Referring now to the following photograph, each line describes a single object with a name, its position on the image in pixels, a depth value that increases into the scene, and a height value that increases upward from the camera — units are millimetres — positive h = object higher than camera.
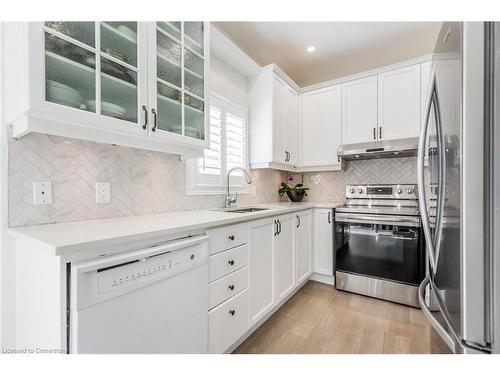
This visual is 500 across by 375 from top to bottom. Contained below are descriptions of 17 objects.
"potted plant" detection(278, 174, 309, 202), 3045 -70
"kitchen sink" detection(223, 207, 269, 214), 2114 -226
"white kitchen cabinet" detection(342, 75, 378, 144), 2662 +899
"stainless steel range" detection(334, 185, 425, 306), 2137 -621
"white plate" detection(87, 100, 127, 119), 1052 +380
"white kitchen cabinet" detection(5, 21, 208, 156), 896 +510
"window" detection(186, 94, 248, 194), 1995 +322
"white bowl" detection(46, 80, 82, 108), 923 +389
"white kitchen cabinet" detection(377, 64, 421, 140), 2445 +909
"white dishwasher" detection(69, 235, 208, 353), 779 -465
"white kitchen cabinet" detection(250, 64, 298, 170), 2518 +757
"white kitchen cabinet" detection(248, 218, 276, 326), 1654 -631
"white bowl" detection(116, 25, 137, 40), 1155 +802
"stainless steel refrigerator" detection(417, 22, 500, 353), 696 -7
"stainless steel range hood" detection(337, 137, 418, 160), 2371 +395
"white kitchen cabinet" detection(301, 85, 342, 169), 2879 +771
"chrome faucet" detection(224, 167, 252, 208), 2201 -117
